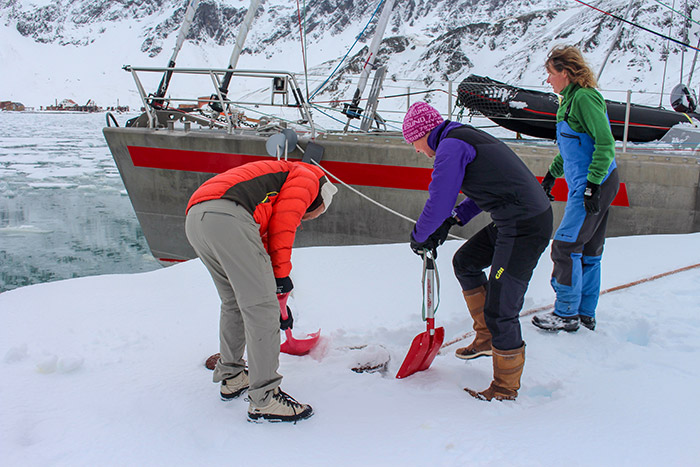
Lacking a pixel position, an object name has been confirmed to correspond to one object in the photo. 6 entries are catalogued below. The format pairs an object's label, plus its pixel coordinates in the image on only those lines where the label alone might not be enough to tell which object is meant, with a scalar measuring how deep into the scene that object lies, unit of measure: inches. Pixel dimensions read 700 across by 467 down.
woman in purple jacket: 81.4
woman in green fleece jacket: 102.4
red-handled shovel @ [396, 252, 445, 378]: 96.3
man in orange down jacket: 77.0
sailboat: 202.4
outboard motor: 262.5
